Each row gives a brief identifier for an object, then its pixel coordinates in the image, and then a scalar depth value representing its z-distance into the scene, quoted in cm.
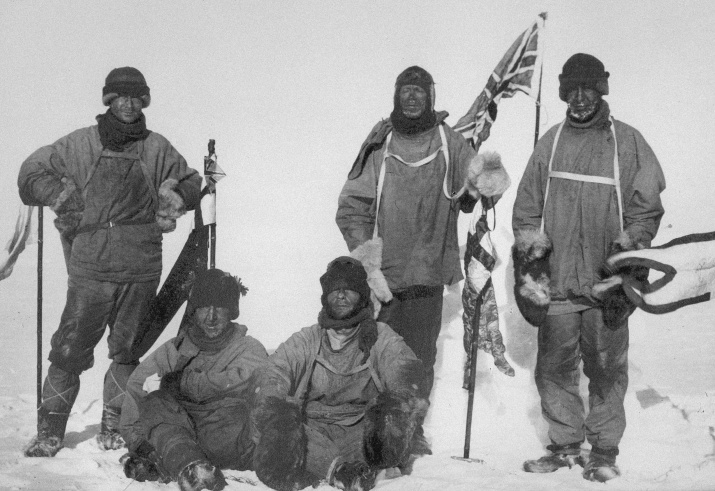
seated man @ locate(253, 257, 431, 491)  421
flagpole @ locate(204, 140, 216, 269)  520
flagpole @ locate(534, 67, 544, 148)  527
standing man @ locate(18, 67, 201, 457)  489
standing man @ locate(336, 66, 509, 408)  481
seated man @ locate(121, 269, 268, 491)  440
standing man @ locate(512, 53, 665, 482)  443
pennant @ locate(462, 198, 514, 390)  486
